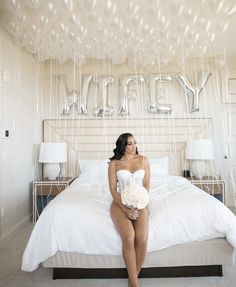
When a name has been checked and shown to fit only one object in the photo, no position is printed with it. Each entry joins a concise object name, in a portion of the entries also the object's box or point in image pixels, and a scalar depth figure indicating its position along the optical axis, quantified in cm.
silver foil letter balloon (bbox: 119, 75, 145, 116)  380
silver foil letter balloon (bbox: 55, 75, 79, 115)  376
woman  180
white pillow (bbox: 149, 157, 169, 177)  356
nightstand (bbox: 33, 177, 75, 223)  352
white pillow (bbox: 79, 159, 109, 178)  356
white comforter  187
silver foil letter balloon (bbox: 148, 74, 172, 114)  381
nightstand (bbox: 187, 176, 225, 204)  356
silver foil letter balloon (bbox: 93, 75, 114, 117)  377
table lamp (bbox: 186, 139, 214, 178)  359
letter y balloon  374
